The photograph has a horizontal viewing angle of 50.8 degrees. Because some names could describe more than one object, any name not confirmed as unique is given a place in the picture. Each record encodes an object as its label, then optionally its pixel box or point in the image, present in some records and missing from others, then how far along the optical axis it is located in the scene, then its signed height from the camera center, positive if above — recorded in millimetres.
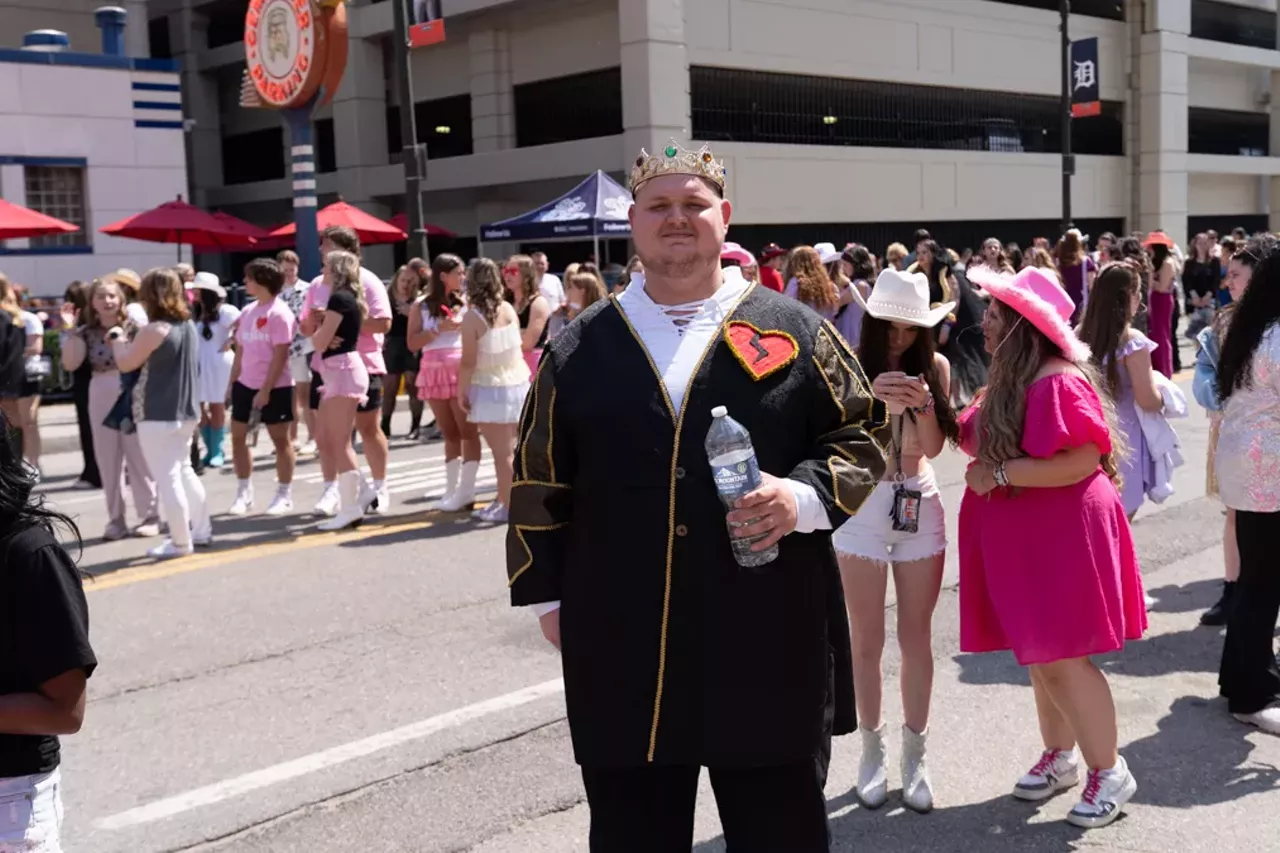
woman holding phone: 4363 -811
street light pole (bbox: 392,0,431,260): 17891 +2090
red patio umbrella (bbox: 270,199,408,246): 21205 +1385
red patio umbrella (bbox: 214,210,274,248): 22438 +1425
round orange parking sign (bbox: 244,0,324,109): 18031 +3589
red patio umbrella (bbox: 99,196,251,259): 20391 +1364
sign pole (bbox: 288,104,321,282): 18562 +1663
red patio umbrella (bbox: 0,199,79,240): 15594 +1149
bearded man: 2895 -507
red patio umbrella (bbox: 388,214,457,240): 26278 +1569
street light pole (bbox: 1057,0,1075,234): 28438 +3491
